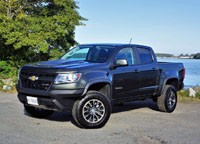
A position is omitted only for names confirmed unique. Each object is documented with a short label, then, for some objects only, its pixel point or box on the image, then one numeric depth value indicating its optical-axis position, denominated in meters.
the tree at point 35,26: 20.47
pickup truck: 5.84
